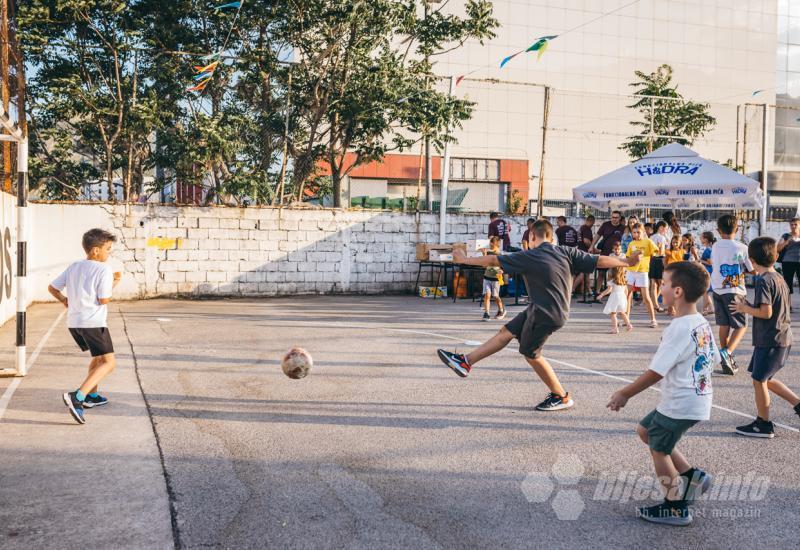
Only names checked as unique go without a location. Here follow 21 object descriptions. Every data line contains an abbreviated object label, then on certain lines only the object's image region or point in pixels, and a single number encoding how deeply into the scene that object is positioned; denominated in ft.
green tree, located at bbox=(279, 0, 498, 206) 58.13
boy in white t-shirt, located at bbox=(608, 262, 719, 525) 13.44
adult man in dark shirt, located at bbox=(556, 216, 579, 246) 60.64
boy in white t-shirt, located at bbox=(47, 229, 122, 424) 21.04
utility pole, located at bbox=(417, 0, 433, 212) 63.36
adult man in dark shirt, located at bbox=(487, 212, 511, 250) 61.52
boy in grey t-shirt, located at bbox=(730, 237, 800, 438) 19.47
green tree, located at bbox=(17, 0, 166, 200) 53.11
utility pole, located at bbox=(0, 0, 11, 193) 30.79
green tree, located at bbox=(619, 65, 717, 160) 71.97
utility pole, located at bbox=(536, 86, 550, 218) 63.52
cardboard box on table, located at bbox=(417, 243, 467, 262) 60.16
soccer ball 22.82
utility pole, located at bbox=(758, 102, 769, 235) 70.93
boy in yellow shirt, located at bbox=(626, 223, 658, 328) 42.65
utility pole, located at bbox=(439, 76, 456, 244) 63.05
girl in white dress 39.86
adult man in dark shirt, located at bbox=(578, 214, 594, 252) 60.08
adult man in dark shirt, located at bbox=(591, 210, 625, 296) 55.31
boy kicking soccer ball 22.06
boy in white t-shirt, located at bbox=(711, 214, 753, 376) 27.45
